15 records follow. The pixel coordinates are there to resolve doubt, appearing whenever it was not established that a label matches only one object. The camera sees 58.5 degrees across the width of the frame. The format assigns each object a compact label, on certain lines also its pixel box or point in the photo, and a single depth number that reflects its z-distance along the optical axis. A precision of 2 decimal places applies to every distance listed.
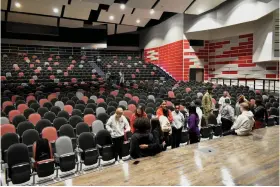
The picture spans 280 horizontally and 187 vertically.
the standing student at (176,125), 5.61
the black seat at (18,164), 3.94
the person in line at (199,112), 6.59
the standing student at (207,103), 6.96
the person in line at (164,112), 5.39
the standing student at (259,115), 6.28
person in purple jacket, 5.30
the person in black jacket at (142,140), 3.62
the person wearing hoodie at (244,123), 5.32
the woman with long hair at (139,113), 5.23
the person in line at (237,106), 6.60
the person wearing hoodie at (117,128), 5.05
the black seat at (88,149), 4.69
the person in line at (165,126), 4.96
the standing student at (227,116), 6.27
